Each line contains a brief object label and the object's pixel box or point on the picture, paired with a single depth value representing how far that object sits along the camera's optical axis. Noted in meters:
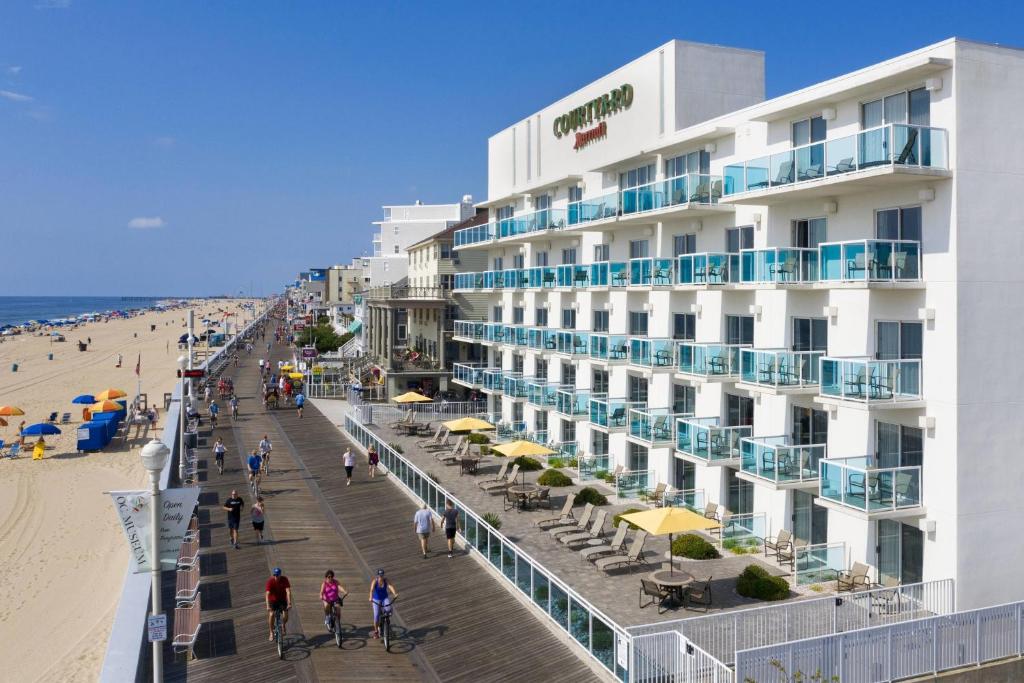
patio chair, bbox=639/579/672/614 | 16.95
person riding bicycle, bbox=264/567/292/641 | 15.49
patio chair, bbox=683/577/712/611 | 17.08
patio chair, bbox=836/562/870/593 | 17.98
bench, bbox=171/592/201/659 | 15.10
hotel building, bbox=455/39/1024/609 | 17.53
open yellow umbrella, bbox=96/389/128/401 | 47.78
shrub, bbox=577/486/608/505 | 25.47
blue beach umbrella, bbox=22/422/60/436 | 42.19
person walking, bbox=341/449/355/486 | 29.27
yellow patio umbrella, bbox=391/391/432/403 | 38.64
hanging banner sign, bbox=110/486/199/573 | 10.38
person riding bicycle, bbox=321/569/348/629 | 15.88
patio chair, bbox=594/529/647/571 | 19.23
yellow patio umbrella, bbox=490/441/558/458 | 26.84
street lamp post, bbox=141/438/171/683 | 10.23
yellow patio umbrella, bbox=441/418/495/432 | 32.31
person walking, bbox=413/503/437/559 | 21.06
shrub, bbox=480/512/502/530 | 21.09
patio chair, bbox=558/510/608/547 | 21.16
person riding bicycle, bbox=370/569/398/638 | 15.91
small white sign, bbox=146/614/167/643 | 10.54
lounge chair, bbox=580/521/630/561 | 19.94
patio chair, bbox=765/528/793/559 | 20.27
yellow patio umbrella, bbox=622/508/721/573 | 17.69
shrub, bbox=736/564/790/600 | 17.59
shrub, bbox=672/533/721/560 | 20.75
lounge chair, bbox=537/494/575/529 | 23.12
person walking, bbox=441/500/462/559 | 21.41
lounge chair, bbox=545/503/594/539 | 21.81
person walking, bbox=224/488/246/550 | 21.58
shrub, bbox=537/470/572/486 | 28.73
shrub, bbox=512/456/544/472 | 30.86
